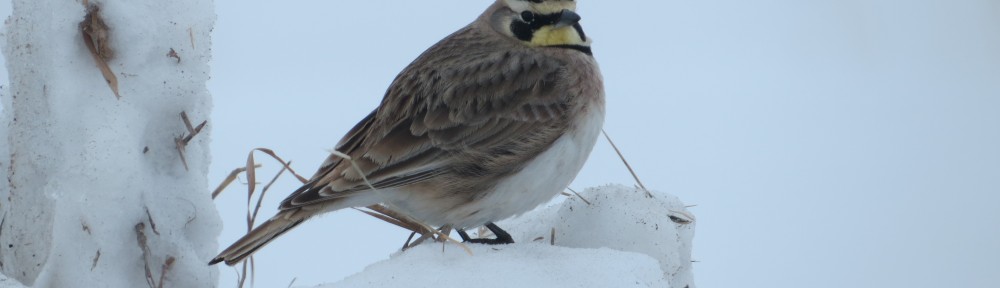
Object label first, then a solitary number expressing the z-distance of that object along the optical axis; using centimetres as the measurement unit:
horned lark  714
